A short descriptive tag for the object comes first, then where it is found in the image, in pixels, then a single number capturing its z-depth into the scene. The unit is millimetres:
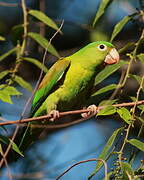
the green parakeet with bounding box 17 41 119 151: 6762
